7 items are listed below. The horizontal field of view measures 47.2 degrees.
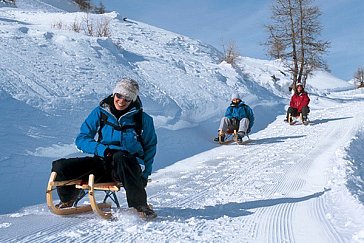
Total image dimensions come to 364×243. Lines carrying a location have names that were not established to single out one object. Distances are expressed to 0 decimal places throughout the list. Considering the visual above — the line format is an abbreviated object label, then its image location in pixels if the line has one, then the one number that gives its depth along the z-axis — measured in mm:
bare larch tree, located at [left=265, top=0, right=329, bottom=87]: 22484
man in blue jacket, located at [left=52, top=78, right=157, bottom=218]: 3416
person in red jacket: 11852
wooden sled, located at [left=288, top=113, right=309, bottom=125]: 11820
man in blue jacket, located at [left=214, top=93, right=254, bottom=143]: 8891
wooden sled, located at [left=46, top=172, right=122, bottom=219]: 3396
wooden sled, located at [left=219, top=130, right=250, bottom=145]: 8836
